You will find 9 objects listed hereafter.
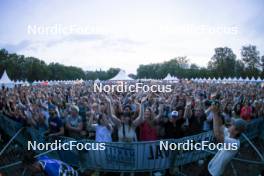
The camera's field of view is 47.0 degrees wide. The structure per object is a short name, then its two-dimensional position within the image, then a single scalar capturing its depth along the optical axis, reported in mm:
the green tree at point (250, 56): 113625
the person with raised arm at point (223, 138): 4410
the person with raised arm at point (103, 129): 6711
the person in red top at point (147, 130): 6777
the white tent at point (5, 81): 39731
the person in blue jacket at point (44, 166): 3693
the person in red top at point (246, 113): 10508
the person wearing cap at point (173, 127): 7391
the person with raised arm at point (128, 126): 6562
